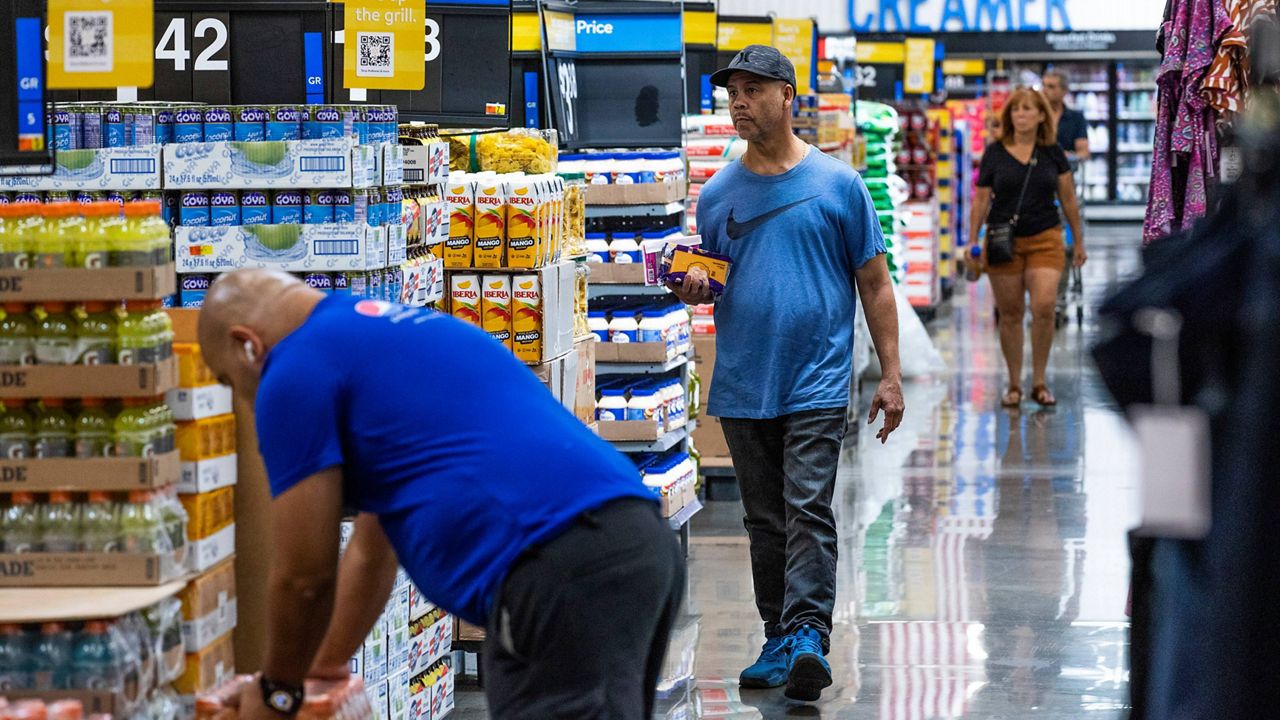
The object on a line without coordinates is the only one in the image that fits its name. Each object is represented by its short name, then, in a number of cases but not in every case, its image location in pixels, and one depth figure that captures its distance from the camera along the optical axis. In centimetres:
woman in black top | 2244
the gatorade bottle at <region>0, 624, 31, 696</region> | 621
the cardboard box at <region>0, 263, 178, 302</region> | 658
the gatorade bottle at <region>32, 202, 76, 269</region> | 661
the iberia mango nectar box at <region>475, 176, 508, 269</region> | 1163
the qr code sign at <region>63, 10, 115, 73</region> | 809
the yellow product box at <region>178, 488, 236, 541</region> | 683
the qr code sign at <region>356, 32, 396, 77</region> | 1091
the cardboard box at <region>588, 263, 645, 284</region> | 1507
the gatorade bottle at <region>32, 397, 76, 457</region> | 662
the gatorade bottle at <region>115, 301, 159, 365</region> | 659
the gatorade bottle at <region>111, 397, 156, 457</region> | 657
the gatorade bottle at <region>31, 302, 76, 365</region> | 660
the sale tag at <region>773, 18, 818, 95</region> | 2255
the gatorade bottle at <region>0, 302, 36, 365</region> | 661
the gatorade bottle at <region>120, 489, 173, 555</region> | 652
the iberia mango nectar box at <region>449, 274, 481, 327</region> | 1160
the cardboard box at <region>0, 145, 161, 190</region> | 949
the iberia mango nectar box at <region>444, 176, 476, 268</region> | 1170
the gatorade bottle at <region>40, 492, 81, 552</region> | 658
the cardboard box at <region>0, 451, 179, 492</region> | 655
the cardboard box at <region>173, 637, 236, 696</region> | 675
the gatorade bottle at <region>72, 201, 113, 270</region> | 661
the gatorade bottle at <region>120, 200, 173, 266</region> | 664
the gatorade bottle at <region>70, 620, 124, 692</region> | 618
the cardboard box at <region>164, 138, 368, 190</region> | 935
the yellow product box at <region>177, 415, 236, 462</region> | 691
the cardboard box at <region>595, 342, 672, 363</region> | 1478
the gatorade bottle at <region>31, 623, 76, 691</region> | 619
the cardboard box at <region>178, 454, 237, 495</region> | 690
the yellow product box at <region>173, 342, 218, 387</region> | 693
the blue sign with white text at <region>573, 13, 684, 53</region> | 1661
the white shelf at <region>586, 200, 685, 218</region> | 1519
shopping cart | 3350
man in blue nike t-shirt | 1105
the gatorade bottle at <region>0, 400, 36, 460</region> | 661
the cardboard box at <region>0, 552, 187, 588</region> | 653
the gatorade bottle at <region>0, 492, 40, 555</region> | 658
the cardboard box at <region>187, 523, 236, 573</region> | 681
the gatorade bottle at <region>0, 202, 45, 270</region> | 660
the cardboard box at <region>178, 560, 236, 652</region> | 674
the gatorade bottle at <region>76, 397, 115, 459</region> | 661
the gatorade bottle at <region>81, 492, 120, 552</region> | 654
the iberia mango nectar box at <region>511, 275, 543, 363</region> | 1155
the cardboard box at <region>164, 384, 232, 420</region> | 690
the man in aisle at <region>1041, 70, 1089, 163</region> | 2978
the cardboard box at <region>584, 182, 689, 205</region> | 1497
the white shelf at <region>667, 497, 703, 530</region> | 1465
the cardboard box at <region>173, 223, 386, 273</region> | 937
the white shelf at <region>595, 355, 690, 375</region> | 1497
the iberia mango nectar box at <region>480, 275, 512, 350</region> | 1155
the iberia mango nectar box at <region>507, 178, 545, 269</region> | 1162
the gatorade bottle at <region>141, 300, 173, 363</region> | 666
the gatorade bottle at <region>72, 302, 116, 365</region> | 661
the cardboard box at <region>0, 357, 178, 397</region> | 657
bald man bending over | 569
